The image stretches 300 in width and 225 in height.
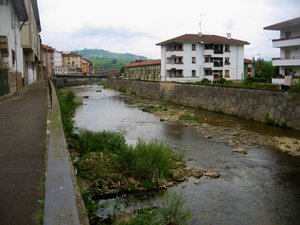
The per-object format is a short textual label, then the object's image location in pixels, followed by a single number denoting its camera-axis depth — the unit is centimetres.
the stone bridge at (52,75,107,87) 7731
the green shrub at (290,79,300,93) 2078
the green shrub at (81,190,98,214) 662
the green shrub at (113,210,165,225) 589
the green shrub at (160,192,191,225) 694
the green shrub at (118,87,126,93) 6010
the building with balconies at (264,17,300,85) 4000
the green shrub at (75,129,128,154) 1198
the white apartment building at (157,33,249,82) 6084
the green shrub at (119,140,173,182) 1003
